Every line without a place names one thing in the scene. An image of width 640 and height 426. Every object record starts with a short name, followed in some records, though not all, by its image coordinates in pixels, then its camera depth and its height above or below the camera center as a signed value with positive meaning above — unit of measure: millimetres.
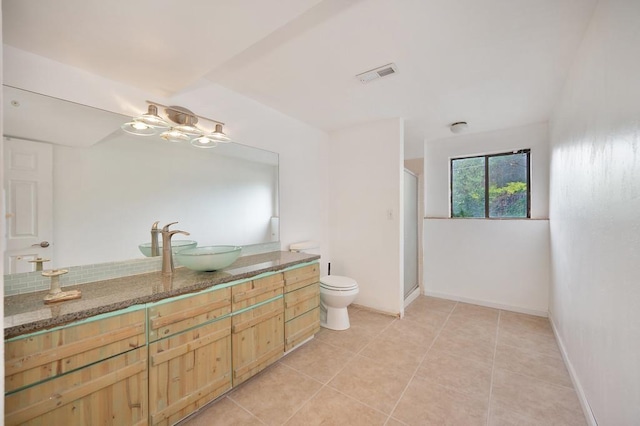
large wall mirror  1416 +187
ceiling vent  1973 +1121
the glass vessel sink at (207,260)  1725 -325
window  3418 +379
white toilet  2697 -921
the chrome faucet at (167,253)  1796 -284
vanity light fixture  1779 +655
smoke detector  3193 +1092
